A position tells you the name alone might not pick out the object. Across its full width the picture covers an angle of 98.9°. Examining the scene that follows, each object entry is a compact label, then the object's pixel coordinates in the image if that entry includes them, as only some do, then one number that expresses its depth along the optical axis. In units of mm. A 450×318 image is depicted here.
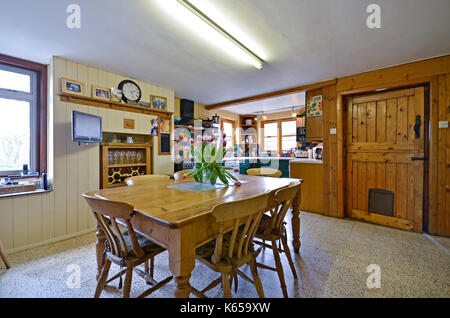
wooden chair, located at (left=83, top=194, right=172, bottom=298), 1095
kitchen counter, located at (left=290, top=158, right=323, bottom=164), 3595
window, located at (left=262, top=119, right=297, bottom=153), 6355
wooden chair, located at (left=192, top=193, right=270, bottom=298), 1062
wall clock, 3180
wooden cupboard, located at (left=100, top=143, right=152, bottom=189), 3002
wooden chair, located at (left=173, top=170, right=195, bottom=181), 2519
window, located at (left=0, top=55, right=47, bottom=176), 2523
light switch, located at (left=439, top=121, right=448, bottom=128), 2593
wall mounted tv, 2433
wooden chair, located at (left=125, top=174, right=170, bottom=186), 2150
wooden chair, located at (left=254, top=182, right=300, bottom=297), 1475
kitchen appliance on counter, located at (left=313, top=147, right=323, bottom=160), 4191
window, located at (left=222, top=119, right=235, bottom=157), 6332
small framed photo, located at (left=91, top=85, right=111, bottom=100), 2846
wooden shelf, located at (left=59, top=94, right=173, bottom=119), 2664
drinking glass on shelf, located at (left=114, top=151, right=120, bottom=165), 3234
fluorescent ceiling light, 1628
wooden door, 2824
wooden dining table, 1019
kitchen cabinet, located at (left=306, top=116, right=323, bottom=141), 3580
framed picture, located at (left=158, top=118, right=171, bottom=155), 3764
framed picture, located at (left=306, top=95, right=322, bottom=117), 3573
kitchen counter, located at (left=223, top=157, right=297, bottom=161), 5633
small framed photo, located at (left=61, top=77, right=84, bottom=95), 2553
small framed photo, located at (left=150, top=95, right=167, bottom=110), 3581
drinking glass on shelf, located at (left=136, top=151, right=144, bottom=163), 3550
